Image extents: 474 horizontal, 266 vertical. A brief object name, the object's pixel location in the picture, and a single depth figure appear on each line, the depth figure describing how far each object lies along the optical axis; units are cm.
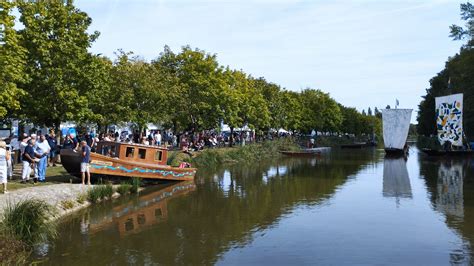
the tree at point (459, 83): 5006
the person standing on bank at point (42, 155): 2052
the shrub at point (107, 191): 2048
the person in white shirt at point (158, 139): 3938
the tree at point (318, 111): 9000
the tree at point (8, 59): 1878
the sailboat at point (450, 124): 5222
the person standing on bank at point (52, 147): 2500
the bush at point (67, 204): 1750
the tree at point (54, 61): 2533
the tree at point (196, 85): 4547
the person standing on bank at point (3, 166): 1667
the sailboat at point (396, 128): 6297
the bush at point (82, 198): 1883
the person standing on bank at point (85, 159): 2088
